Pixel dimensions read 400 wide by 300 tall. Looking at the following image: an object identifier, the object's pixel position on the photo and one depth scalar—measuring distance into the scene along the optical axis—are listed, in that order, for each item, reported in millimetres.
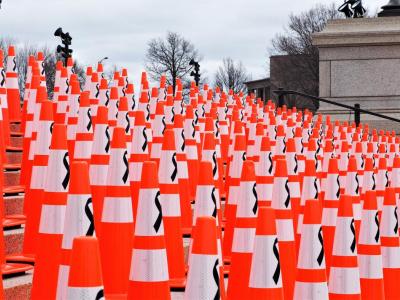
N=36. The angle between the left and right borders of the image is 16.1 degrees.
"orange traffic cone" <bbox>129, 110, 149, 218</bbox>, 11928
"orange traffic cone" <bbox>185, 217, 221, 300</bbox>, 7008
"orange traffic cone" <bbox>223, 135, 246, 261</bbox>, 13147
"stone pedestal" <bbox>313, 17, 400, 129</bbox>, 43920
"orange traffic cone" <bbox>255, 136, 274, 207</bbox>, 12187
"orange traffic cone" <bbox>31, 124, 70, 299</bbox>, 8740
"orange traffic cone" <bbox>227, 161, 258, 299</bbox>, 9592
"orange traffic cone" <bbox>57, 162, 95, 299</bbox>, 7961
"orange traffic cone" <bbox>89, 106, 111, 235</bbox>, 11172
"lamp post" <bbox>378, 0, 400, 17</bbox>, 47170
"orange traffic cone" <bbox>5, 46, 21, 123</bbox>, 19331
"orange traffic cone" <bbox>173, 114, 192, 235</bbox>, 13609
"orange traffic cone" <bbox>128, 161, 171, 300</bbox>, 7939
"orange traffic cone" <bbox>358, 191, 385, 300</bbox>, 10918
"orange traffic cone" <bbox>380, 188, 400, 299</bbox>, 11849
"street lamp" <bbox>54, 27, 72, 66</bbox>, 34463
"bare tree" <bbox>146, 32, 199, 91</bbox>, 110950
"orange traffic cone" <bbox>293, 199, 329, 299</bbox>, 9203
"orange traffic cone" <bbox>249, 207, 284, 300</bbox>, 8029
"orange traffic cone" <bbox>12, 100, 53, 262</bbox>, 10890
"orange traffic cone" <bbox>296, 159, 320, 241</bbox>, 12718
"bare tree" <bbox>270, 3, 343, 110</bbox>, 116367
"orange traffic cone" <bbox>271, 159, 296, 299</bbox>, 10816
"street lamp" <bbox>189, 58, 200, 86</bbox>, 58545
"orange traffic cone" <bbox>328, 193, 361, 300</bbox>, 9880
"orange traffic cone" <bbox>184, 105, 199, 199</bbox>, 15230
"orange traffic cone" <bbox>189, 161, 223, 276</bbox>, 9705
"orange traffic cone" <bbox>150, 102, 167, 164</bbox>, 15731
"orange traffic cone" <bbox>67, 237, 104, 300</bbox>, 5772
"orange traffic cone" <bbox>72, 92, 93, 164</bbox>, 12300
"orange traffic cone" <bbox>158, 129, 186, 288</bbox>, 10743
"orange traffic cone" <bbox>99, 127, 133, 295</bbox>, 9411
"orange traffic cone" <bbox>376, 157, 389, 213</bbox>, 15370
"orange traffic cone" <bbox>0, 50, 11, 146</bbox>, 16318
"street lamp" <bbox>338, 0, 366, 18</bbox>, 46402
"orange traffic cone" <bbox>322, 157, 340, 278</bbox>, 12503
